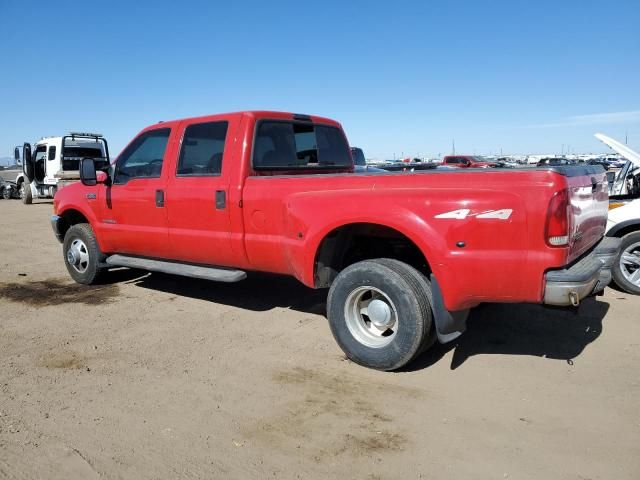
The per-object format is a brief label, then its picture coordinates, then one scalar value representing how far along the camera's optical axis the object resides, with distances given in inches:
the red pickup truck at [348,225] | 129.0
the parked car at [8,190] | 982.4
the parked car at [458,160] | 1087.7
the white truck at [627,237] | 235.6
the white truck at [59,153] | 746.2
